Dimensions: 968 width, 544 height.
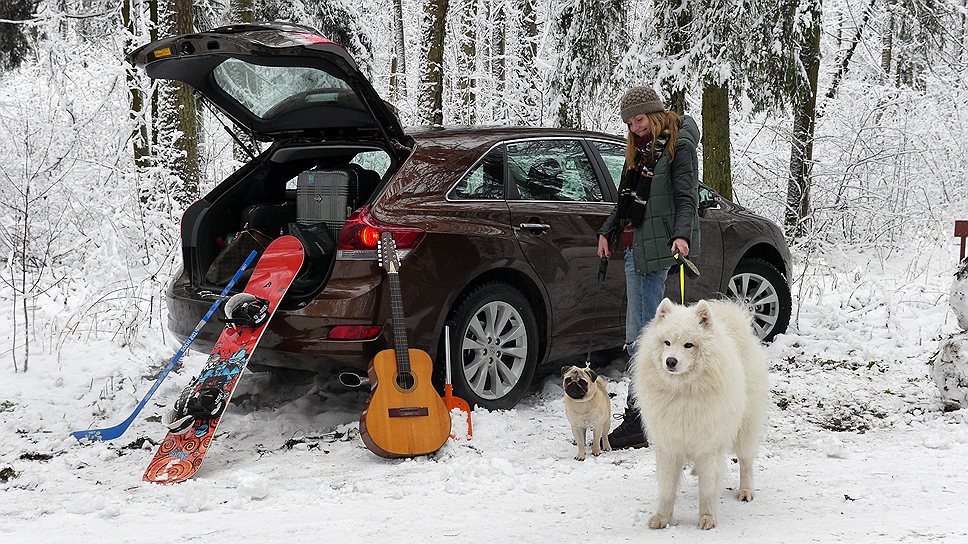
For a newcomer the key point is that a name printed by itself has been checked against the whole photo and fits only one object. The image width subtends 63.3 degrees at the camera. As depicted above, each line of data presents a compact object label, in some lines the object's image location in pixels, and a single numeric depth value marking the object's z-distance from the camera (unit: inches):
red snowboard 159.8
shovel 180.7
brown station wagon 172.2
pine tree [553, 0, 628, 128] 367.9
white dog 132.6
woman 176.9
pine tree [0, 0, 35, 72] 438.0
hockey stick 179.9
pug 170.7
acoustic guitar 167.9
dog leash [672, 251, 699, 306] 172.2
